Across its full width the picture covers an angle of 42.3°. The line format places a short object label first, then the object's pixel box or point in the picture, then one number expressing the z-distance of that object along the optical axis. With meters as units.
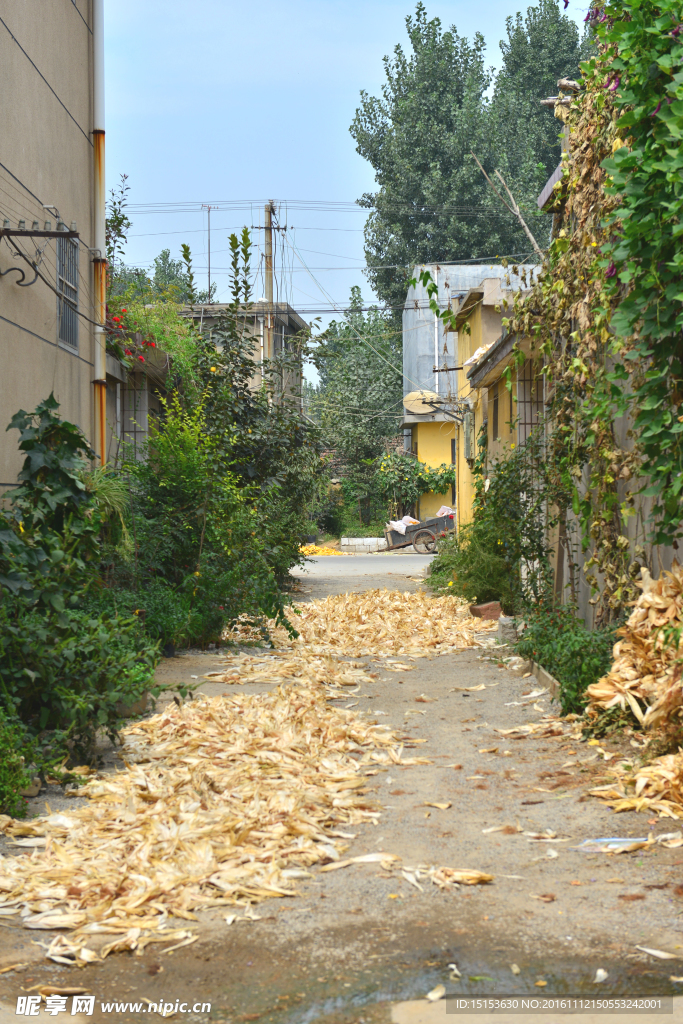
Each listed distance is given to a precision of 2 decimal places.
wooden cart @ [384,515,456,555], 28.81
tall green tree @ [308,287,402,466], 37.47
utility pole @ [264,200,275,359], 26.52
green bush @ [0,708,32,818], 4.61
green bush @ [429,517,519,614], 11.62
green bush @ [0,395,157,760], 5.23
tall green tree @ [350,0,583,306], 38.59
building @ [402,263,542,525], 14.48
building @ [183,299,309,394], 25.80
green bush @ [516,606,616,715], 6.27
